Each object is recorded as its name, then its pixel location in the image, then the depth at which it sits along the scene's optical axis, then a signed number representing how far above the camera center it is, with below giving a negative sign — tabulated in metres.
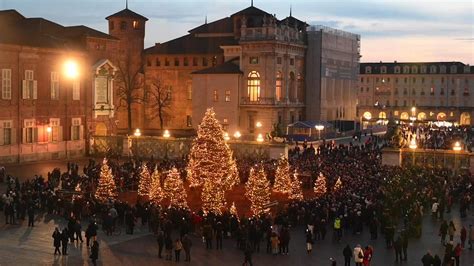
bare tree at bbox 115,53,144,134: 75.31 +2.52
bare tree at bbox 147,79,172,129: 81.31 +1.01
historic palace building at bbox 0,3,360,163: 47.25 +2.58
